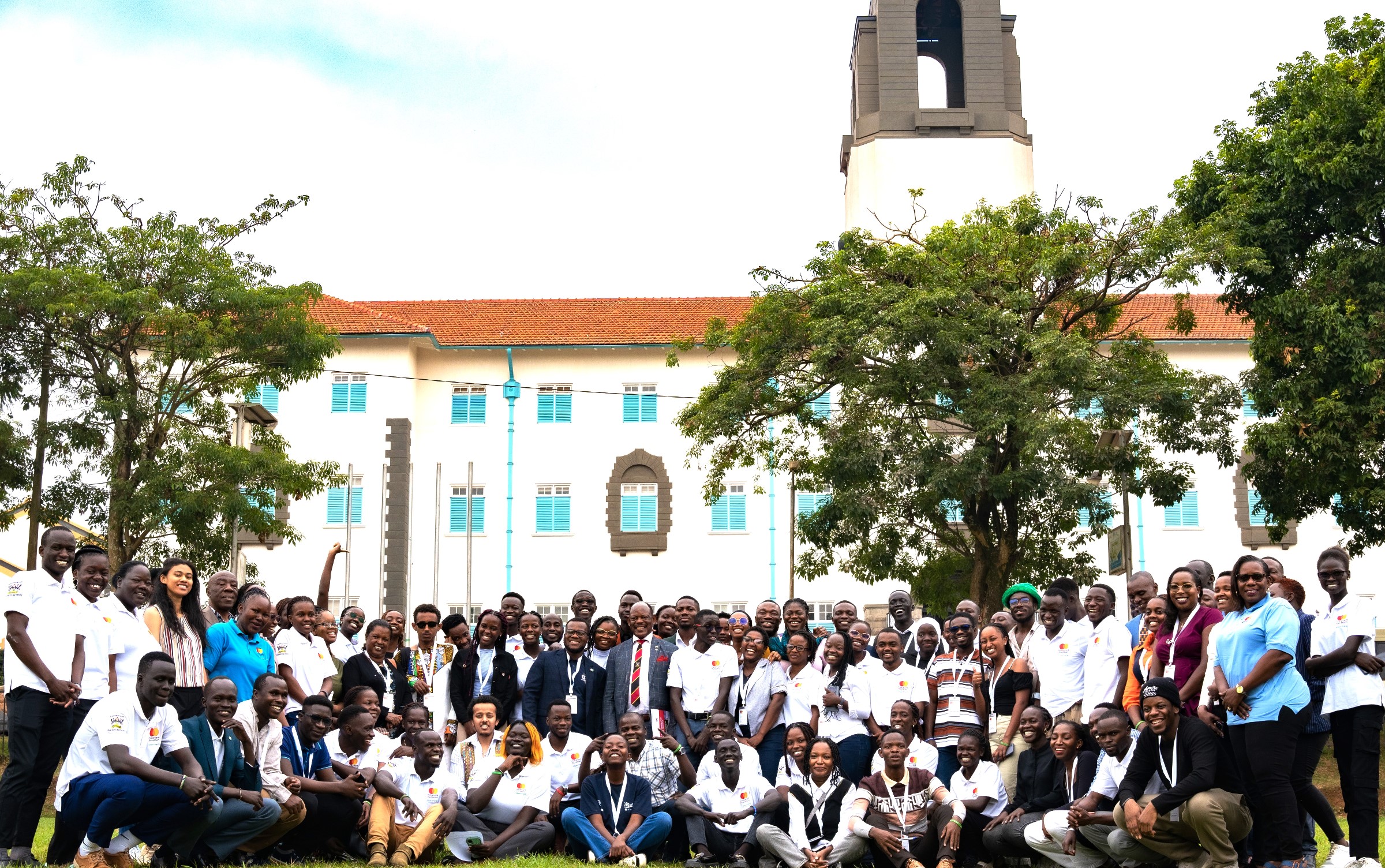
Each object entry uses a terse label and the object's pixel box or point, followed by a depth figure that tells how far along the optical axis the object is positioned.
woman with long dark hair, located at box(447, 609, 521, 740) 13.12
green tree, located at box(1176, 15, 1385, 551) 22.80
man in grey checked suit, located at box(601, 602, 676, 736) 12.84
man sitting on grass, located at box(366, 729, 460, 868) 11.16
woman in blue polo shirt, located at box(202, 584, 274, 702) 10.95
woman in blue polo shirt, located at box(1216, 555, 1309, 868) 9.49
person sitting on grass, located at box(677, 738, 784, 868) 11.37
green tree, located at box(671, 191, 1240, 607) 24.02
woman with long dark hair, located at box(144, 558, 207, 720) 10.39
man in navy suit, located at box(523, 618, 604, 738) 12.87
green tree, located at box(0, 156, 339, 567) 24.50
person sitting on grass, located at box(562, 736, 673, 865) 11.43
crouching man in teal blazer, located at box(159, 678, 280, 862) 9.98
